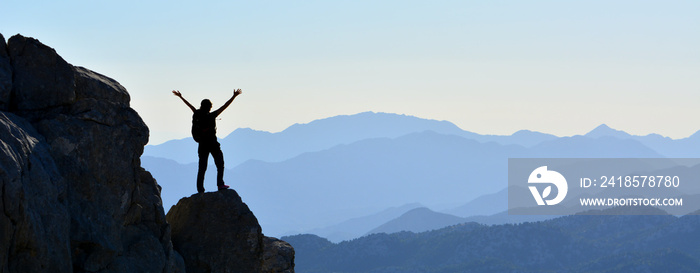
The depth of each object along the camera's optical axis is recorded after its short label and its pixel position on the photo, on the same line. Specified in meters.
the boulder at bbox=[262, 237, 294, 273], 46.56
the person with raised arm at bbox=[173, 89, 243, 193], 34.66
